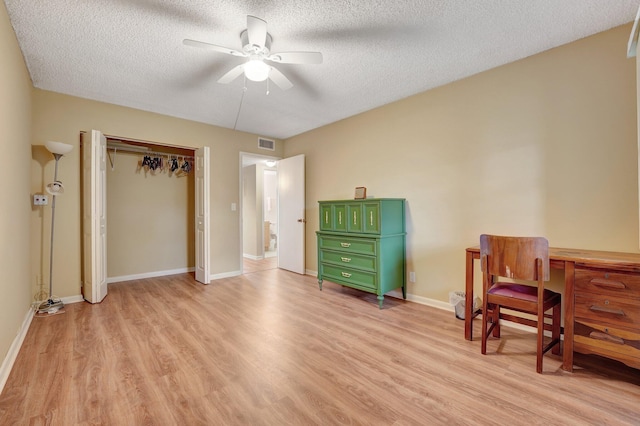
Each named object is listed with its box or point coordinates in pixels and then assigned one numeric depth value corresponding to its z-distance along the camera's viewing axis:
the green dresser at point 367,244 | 3.26
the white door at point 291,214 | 4.98
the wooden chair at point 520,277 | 1.97
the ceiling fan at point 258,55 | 2.05
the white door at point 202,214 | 4.30
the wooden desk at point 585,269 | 1.75
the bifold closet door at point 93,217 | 3.37
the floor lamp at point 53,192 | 3.07
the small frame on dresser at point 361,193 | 3.80
